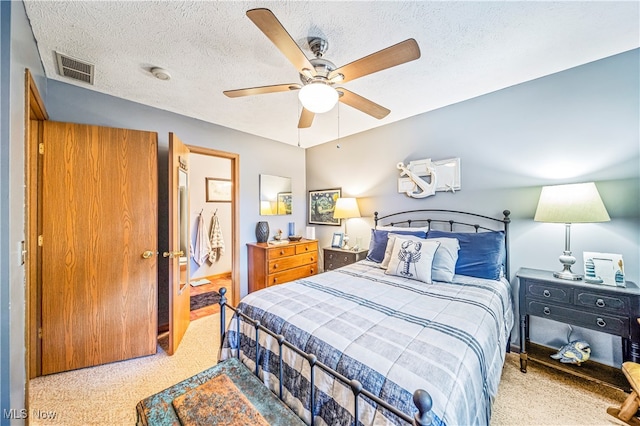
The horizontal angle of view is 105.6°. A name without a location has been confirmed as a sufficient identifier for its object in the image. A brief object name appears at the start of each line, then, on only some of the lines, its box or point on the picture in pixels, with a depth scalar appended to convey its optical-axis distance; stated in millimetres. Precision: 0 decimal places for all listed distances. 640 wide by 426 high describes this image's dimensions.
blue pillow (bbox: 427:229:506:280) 2211
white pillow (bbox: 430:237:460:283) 2166
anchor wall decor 2805
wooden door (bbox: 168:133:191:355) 2412
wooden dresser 3463
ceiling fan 1271
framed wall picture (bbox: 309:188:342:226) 4133
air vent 1977
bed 988
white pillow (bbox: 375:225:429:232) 2797
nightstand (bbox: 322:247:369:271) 3322
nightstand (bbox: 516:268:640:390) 1698
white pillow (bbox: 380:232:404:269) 2551
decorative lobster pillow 2158
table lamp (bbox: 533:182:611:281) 1818
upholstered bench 997
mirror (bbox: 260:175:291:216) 3955
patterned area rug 3667
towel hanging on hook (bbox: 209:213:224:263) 4930
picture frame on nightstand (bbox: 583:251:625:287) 1835
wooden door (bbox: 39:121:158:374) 2070
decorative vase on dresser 3773
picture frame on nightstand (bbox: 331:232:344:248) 3692
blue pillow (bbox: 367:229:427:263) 2787
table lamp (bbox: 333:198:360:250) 3566
